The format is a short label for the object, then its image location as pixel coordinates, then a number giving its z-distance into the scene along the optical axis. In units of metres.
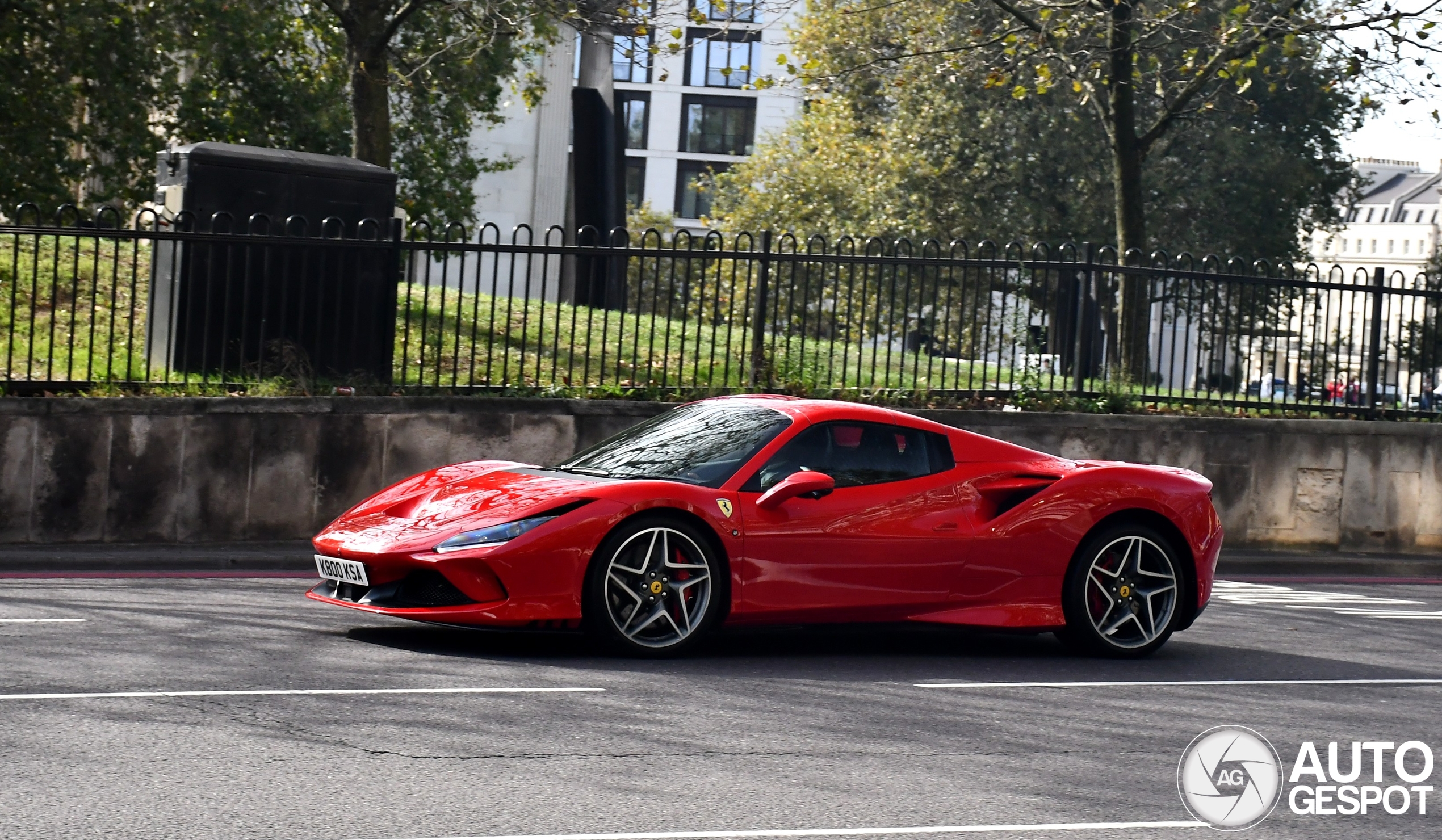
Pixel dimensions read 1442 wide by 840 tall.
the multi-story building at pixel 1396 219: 154.38
